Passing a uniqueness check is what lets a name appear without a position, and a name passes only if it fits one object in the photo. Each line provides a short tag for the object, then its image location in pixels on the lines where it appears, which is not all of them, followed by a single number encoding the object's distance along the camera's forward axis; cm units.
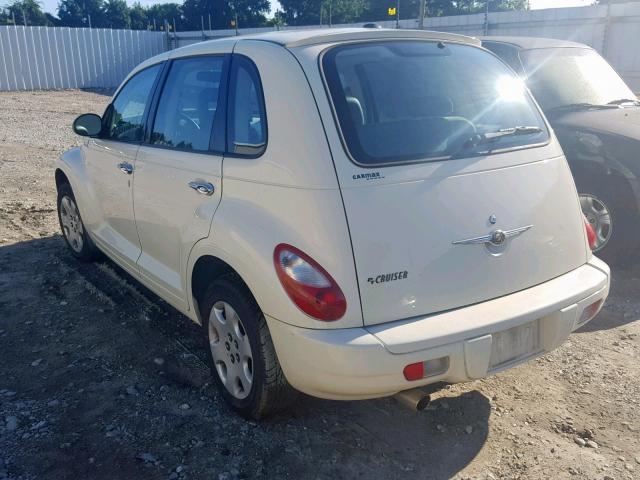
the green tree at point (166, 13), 6769
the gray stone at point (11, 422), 317
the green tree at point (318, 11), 4612
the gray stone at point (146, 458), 293
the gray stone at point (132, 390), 350
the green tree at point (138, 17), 7544
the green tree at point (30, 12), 5983
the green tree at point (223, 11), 6406
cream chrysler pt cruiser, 261
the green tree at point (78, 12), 7662
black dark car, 514
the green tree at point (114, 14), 7725
